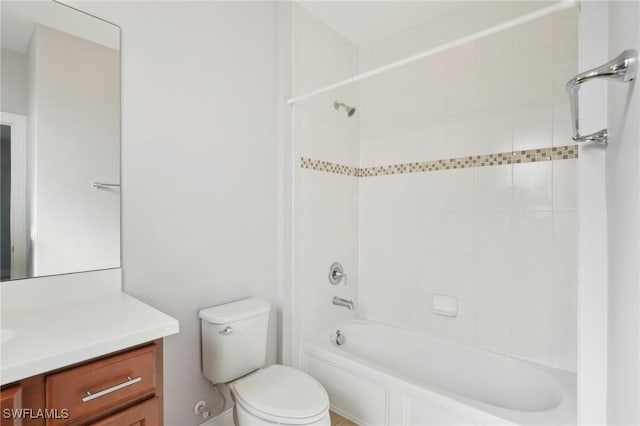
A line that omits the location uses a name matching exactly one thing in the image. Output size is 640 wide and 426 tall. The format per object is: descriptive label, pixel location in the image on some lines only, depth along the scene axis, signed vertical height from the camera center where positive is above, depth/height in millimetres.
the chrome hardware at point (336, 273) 2371 -457
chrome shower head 2373 +787
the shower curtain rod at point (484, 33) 1095 +708
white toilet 1333 -807
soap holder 2131 -627
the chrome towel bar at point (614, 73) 672 +325
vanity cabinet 757 -467
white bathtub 1461 -943
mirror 1156 +275
